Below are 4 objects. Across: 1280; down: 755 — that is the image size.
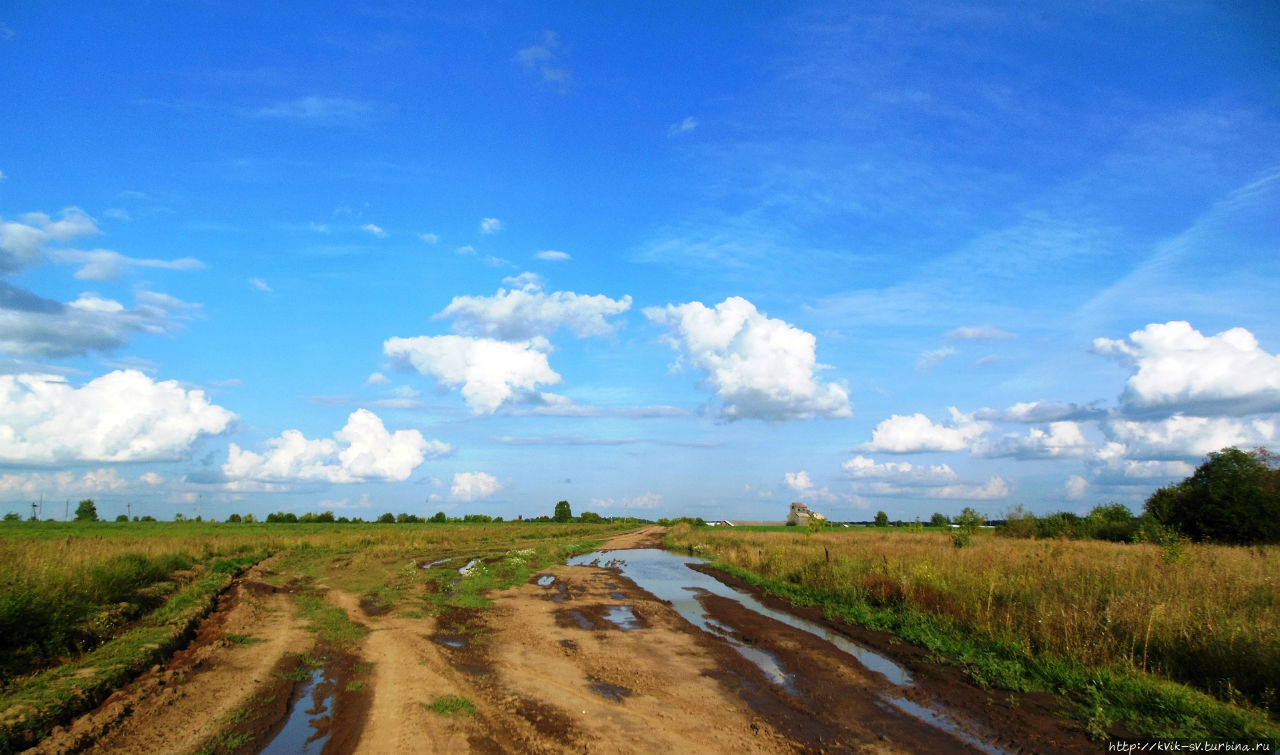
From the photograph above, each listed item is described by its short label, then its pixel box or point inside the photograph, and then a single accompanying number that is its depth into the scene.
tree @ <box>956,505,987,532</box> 40.19
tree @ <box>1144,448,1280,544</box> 31.70
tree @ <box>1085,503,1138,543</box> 39.53
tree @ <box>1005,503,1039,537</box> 47.31
